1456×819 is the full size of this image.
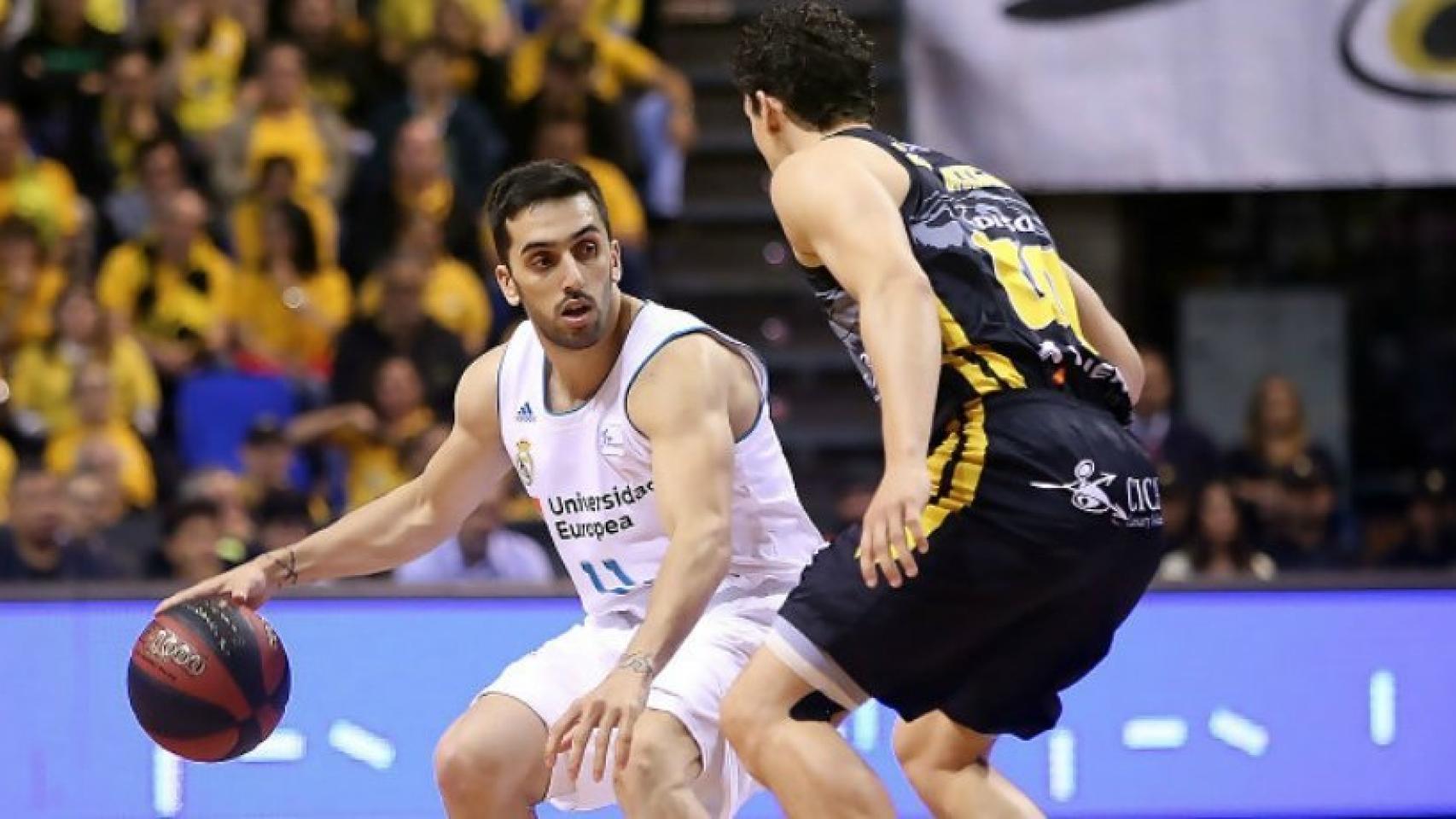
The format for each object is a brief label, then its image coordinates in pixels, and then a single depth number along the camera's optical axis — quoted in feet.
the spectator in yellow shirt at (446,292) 64.90
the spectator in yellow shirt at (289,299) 65.46
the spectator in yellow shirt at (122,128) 67.77
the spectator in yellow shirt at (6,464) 60.44
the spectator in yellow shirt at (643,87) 69.46
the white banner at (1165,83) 60.80
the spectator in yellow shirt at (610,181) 65.46
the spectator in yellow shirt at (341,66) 70.13
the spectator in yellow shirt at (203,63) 69.31
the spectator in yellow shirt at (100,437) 61.21
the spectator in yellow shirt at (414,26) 71.15
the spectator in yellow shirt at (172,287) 64.80
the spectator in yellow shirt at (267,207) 66.08
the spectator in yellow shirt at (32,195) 65.82
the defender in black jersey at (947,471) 30.96
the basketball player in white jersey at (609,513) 32.63
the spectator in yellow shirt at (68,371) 62.85
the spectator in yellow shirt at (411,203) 66.54
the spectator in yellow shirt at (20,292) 63.67
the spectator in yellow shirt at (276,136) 67.67
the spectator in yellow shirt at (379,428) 61.31
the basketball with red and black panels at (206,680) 35.01
